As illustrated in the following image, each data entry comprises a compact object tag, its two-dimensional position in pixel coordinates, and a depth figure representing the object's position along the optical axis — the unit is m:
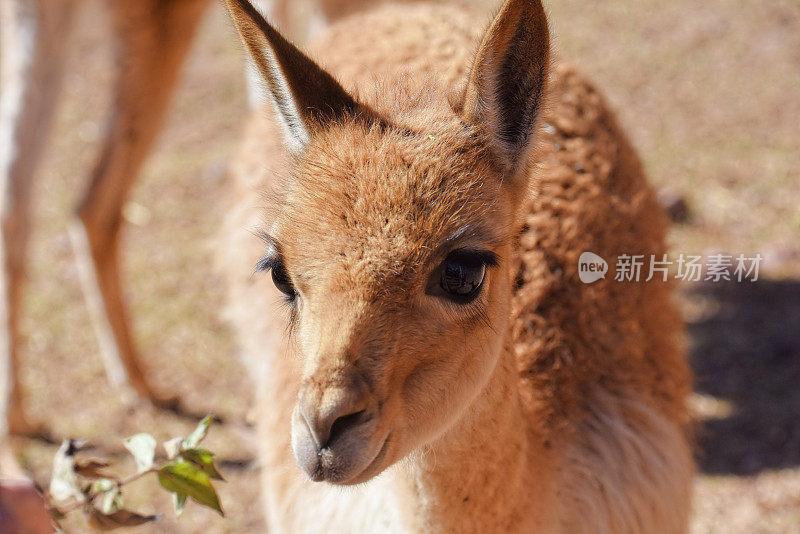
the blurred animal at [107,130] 2.72
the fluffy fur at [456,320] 2.17
